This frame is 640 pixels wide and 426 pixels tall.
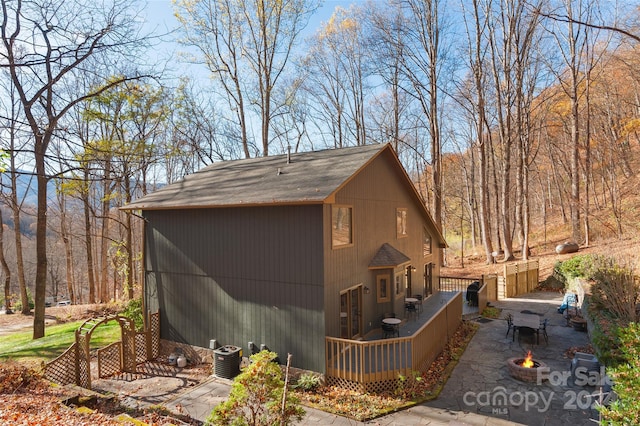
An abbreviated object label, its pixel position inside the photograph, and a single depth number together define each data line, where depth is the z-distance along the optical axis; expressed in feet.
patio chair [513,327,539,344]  38.45
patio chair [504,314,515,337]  40.82
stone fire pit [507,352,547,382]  29.73
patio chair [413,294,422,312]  45.91
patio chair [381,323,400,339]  35.46
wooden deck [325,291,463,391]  27.55
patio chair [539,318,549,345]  38.43
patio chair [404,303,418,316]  43.62
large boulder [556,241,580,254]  67.87
